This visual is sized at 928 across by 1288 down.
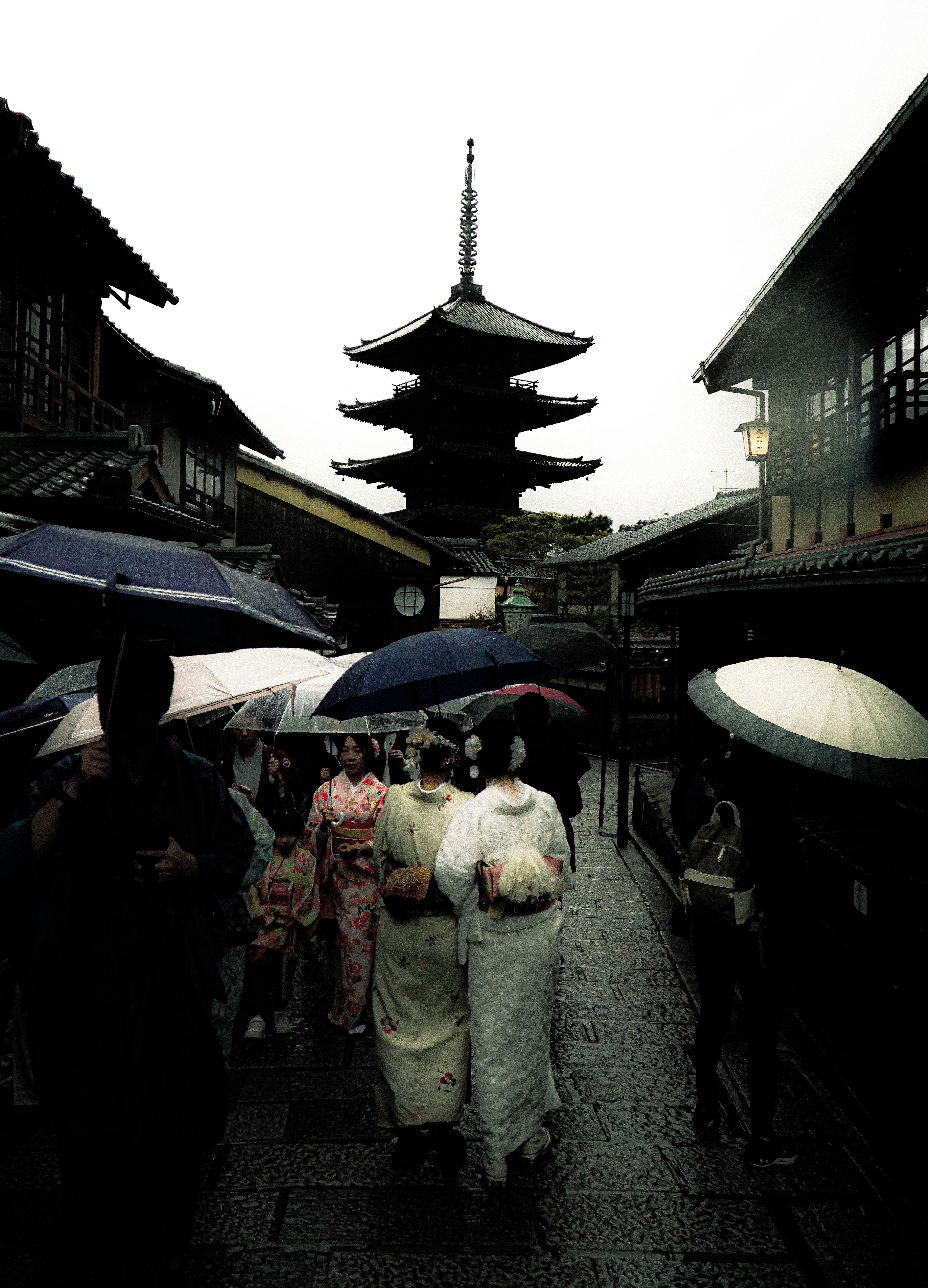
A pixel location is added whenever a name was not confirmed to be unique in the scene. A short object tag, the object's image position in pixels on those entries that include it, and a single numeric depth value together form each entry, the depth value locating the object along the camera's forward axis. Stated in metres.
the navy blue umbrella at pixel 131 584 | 2.96
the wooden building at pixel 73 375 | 7.66
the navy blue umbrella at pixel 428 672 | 5.07
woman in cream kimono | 3.91
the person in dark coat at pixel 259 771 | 6.28
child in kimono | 5.26
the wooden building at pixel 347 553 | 23.06
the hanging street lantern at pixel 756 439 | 13.73
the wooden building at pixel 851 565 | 4.27
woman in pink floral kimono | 5.34
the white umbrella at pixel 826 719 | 4.01
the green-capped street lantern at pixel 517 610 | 14.71
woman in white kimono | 3.88
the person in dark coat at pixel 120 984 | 2.62
